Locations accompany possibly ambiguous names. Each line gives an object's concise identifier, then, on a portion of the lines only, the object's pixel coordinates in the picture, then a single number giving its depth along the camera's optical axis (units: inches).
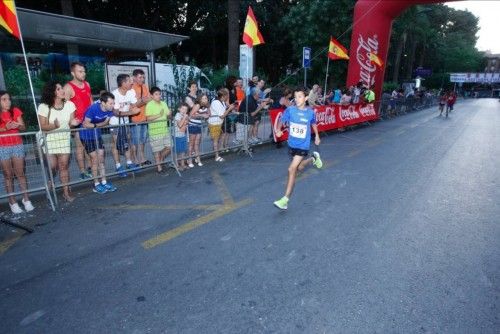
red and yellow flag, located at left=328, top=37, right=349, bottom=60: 549.5
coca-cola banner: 410.6
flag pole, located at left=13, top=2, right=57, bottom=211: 202.7
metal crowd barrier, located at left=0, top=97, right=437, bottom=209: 208.2
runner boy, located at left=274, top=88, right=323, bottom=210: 203.5
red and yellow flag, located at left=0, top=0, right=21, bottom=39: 182.5
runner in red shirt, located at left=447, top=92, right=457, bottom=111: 845.8
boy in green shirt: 271.7
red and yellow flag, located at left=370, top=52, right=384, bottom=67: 641.6
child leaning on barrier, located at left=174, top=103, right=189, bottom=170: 284.7
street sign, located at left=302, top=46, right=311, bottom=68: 500.4
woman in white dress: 207.0
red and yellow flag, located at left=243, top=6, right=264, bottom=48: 340.5
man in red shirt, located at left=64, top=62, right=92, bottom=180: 229.8
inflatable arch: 625.3
